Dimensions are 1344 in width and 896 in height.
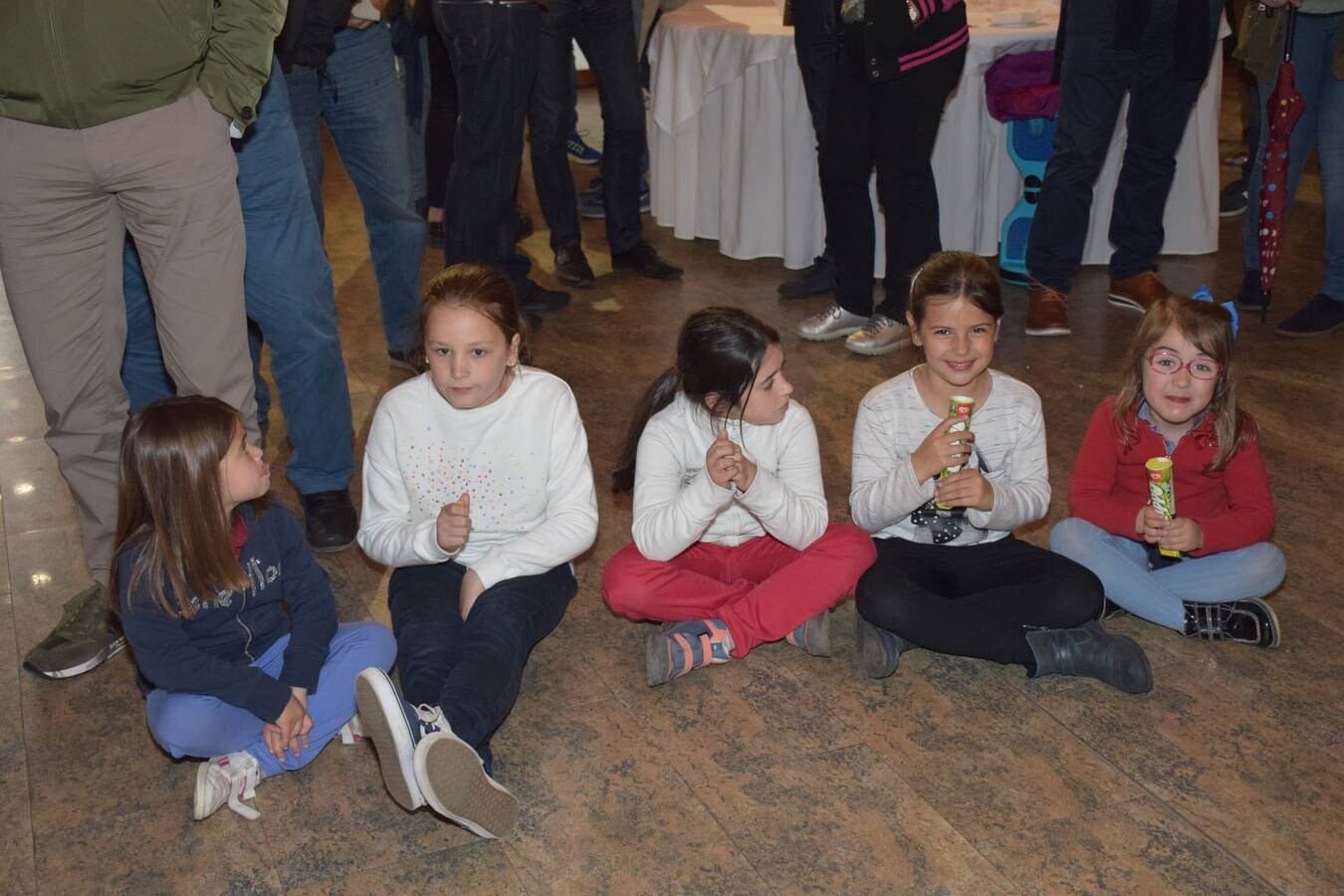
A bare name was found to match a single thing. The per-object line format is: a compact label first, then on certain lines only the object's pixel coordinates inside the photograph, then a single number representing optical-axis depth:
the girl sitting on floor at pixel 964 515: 2.47
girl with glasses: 2.57
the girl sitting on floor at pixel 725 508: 2.46
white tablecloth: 4.73
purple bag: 4.46
